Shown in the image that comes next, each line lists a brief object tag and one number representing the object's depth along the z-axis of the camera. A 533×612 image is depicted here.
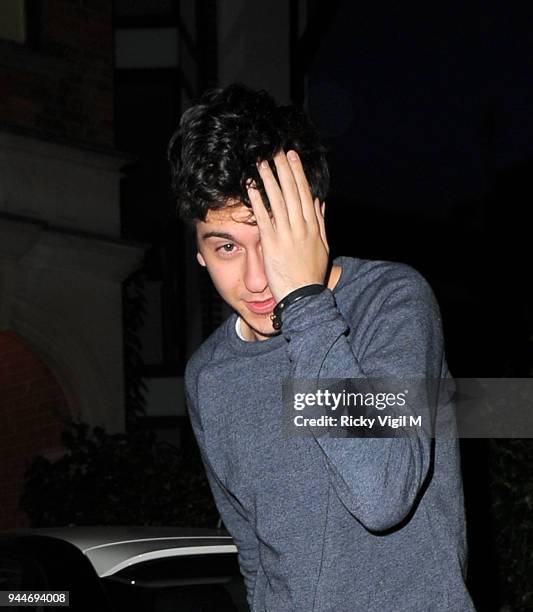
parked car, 3.34
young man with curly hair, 2.24
